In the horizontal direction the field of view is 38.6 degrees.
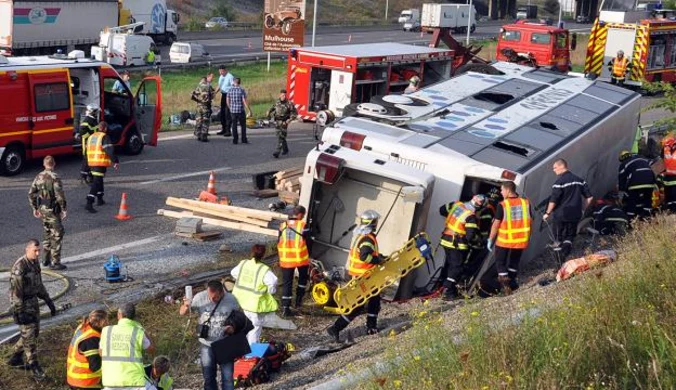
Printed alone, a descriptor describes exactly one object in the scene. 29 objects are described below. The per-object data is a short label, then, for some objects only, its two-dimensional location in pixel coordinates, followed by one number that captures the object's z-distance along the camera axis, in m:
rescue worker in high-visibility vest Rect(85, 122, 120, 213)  15.61
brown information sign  31.72
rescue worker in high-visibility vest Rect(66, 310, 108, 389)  8.49
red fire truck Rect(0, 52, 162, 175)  17.16
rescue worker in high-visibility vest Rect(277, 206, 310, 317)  11.83
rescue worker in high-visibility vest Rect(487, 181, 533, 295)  12.08
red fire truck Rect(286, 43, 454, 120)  21.94
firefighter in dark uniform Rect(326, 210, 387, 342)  11.27
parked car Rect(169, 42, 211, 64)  42.19
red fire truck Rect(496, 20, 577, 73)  32.22
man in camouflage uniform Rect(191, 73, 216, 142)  21.28
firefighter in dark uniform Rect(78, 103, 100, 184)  16.55
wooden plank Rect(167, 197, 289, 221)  15.28
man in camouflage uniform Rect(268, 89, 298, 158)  20.23
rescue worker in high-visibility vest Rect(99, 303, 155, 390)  8.20
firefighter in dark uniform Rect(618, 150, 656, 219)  15.33
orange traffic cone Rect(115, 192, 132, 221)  15.68
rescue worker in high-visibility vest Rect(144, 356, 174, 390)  8.43
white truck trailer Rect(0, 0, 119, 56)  38.72
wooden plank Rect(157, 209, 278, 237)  15.15
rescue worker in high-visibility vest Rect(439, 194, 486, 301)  12.04
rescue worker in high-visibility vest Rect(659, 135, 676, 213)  16.08
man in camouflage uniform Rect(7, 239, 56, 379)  9.73
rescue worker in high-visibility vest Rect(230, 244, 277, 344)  10.16
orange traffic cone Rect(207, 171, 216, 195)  16.94
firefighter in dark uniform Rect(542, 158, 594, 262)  13.16
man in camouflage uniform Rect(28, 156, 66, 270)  12.95
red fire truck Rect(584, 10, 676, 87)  32.53
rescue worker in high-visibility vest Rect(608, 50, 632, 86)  32.22
